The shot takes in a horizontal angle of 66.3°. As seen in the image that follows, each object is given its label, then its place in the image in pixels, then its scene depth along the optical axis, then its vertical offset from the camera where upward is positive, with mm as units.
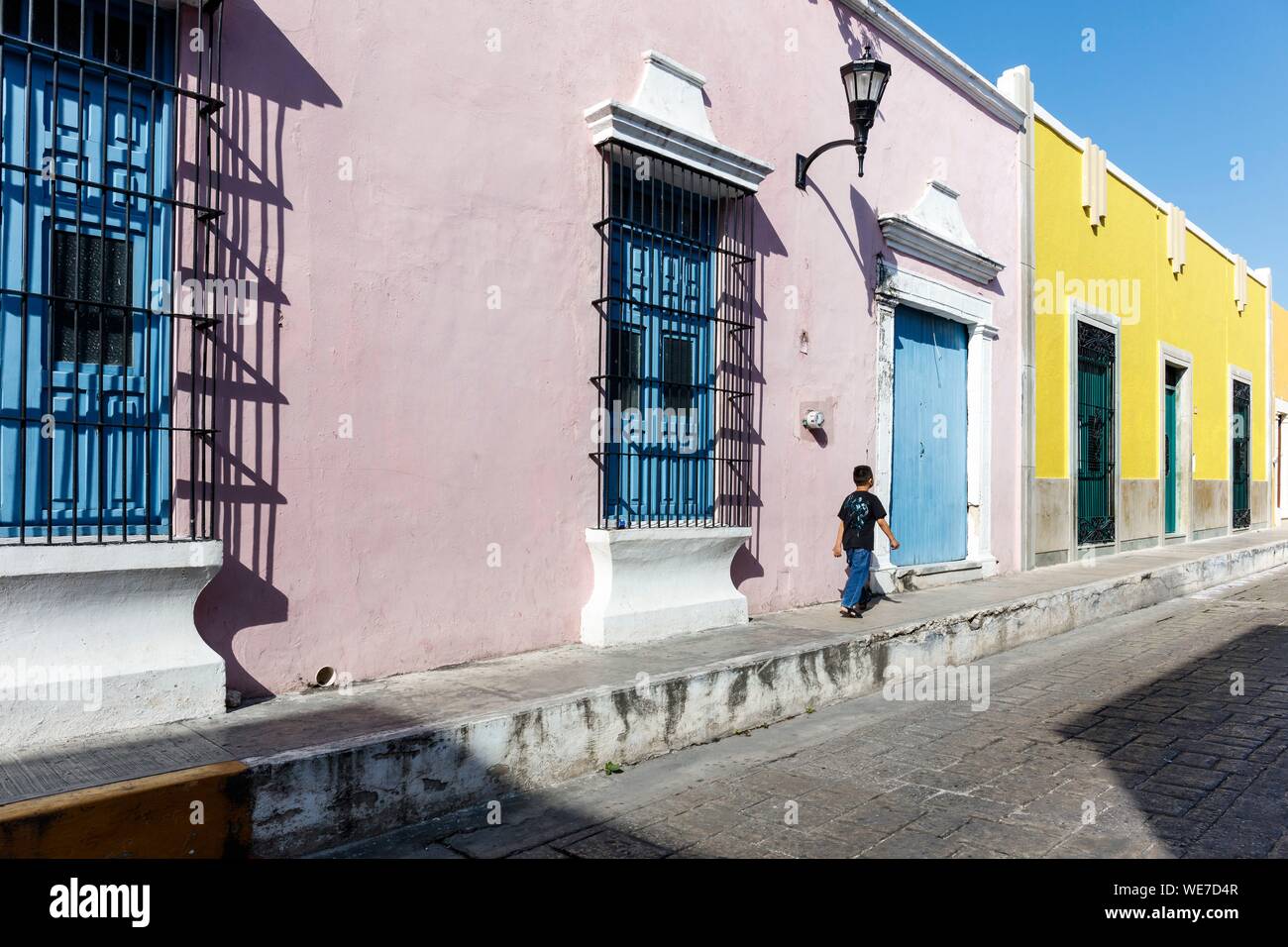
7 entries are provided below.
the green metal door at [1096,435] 12469 +769
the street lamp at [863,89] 7277 +3031
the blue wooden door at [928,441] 9102 +518
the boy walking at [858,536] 7449 -319
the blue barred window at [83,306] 3957 +765
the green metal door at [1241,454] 18672 +787
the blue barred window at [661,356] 6344 +923
